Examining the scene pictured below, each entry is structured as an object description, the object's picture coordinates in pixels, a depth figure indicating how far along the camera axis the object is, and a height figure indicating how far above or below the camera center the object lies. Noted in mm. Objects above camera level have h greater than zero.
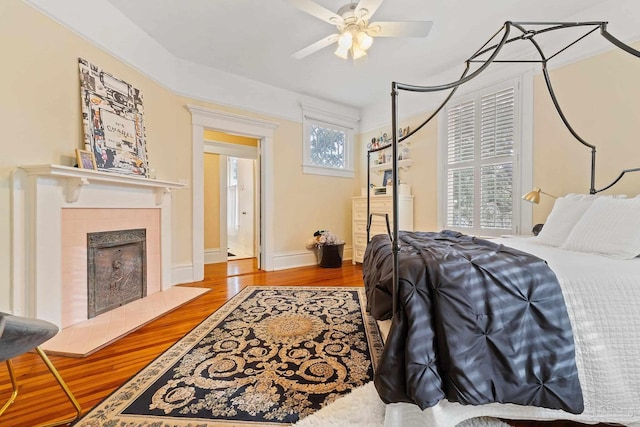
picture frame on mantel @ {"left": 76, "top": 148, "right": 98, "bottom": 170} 2240 +403
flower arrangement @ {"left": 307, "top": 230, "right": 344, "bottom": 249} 4477 -507
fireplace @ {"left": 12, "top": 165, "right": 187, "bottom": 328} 1908 -148
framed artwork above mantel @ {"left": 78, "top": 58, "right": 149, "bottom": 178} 2402 +815
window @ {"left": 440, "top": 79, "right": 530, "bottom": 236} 3115 +576
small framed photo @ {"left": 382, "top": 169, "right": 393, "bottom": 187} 4596 +520
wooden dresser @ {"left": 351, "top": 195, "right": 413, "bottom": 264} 4164 -129
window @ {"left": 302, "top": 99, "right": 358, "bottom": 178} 4688 +1214
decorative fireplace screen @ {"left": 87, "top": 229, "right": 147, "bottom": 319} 2393 -575
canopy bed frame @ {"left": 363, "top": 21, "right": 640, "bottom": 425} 963 -329
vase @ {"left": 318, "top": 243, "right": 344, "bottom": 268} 4453 -762
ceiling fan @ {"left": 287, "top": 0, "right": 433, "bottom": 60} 2064 +1482
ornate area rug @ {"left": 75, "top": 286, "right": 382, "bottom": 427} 1245 -921
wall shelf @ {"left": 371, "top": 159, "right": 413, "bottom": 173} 4282 +713
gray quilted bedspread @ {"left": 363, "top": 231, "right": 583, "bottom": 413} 961 -471
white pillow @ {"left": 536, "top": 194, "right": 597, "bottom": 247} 1896 -66
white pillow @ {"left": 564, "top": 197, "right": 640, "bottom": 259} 1464 -118
